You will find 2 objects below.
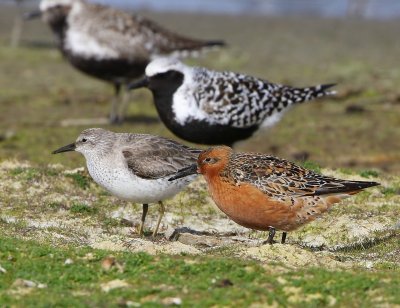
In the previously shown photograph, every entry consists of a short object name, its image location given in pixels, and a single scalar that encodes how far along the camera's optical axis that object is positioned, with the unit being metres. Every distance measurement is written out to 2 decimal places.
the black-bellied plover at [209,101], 13.07
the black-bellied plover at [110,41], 17.64
